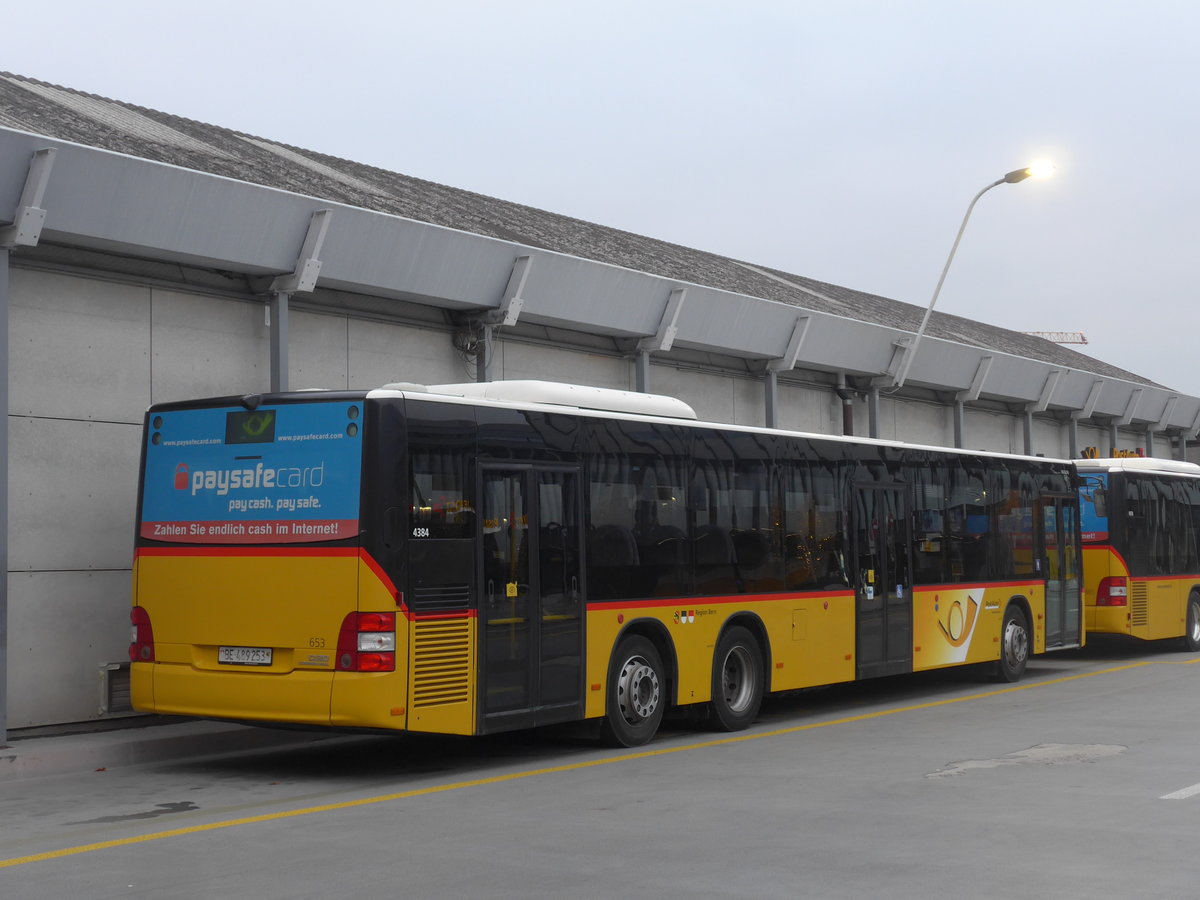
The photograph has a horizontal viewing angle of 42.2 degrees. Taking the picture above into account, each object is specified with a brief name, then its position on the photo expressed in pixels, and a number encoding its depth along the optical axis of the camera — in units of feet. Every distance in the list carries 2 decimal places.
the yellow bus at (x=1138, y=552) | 80.89
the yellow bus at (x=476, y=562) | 37.63
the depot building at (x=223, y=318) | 46.03
